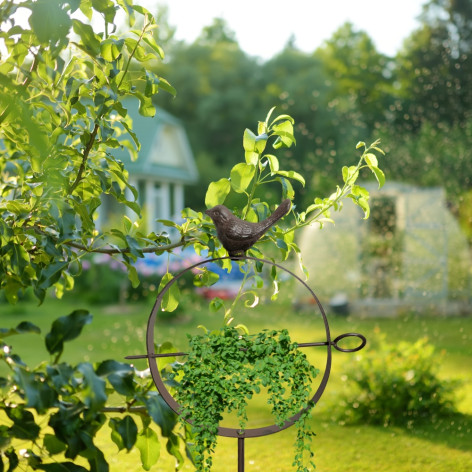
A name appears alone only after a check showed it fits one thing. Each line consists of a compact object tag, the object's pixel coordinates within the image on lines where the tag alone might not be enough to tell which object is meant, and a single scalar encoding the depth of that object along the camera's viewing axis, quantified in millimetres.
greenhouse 7379
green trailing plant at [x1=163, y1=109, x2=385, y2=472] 1378
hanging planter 1375
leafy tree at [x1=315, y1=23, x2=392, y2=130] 15125
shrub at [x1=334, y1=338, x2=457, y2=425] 3421
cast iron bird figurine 1440
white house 11898
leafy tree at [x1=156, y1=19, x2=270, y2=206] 17750
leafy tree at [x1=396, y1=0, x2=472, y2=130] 11633
